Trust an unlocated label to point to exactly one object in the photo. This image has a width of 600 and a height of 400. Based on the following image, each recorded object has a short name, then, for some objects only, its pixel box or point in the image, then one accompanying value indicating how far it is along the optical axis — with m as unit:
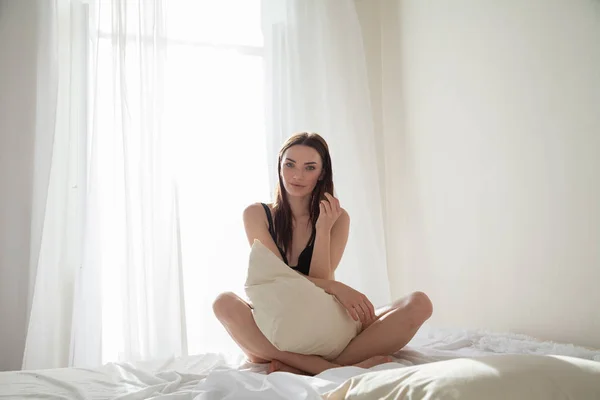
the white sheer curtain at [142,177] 2.77
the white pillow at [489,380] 0.99
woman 1.83
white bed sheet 1.19
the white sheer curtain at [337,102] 3.29
